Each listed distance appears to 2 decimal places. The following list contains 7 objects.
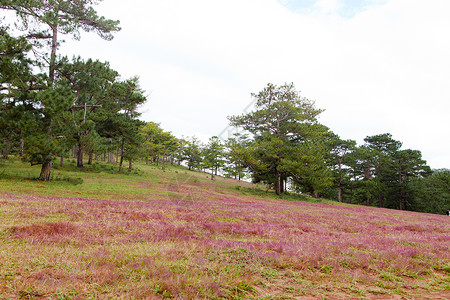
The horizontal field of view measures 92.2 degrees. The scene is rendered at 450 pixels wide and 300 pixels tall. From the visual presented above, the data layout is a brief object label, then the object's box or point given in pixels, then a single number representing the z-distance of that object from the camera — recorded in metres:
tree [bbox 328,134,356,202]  50.44
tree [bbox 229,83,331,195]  30.50
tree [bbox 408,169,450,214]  48.34
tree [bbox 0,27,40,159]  15.23
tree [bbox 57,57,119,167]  17.89
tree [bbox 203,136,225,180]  63.08
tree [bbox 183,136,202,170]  82.77
